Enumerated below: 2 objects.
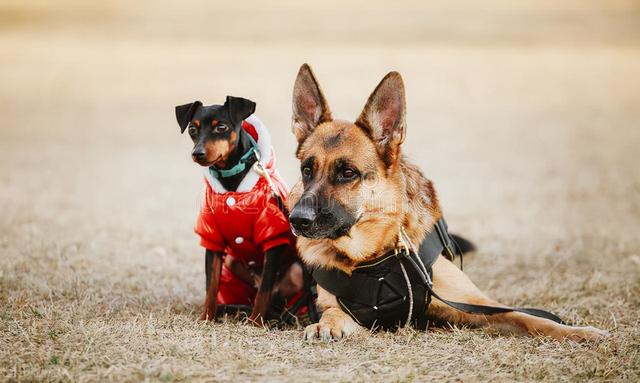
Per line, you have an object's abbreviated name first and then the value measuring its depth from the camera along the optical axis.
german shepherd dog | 4.48
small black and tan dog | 4.98
